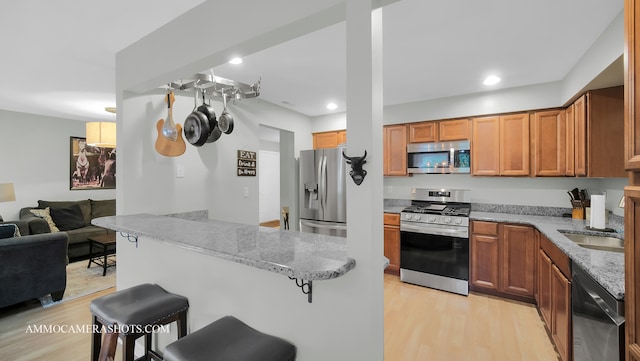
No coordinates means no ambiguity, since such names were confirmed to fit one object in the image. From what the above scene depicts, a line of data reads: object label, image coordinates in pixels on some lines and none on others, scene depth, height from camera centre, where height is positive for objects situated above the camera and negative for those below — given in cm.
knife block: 295 -37
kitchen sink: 209 -51
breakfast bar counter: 104 -32
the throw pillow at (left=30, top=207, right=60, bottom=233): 428 -53
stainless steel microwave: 362 +28
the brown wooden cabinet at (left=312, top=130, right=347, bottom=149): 453 +65
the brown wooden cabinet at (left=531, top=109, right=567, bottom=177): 302 +38
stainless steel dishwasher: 122 -71
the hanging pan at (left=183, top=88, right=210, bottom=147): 209 +38
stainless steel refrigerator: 383 -18
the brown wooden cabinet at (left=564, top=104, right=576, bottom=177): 281 +35
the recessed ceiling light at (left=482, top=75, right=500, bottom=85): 299 +106
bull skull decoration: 106 +4
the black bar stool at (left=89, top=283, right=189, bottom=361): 146 -72
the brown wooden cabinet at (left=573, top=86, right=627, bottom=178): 239 +39
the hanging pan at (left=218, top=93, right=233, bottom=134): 228 +46
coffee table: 376 -104
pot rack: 210 +71
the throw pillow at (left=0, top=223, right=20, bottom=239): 284 -51
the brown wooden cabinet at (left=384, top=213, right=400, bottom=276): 365 -80
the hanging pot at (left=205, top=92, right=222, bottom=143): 212 +47
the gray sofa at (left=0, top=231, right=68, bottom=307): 266 -86
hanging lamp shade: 361 +61
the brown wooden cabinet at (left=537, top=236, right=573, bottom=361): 184 -88
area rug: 312 -126
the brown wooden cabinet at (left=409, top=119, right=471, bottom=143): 362 +63
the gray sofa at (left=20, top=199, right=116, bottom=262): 406 -61
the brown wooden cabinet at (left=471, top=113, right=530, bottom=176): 325 +39
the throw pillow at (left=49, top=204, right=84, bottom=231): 442 -59
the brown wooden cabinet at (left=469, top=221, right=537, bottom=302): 290 -87
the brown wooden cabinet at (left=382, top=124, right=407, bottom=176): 400 +41
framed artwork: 513 +25
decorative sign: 324 +19
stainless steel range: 320 -79
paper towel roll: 235 -29
